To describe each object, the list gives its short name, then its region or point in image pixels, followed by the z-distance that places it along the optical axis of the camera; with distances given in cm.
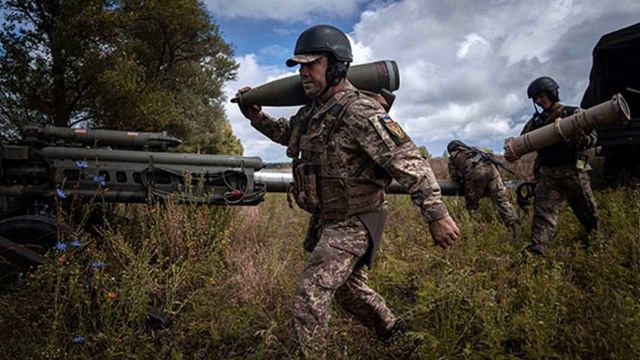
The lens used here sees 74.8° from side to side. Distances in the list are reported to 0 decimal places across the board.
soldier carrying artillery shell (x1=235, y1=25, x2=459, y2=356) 239
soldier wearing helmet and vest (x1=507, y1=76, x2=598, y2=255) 492
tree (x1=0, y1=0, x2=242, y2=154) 848
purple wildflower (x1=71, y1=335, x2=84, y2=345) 243
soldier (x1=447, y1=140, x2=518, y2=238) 646
